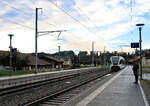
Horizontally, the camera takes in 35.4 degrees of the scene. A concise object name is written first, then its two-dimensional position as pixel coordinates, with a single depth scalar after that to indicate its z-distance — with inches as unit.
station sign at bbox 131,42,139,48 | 1239.5
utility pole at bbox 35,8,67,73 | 1213.2
